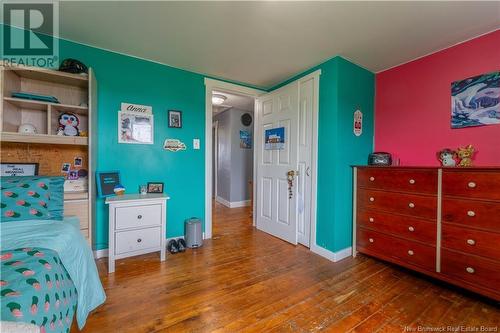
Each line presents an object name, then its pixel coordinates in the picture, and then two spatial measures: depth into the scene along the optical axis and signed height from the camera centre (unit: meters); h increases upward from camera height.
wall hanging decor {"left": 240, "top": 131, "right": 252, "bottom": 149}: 4.89 +0.59
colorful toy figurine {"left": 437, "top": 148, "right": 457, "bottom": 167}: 1.96 +0.08
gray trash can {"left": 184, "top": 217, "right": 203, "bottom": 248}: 2.51 -0.85
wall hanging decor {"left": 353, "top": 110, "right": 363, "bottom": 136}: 2.46 +0.51
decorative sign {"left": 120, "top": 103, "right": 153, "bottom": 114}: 2.35 +0.64
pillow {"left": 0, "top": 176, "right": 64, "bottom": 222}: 1.31 -0.24
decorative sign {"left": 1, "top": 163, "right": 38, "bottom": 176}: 1.79 -0.06
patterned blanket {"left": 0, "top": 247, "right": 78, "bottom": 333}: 0.74 -0.50
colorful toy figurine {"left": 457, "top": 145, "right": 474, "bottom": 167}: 1.85 +0.10
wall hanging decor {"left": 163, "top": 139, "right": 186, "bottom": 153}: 2.59 +0.24
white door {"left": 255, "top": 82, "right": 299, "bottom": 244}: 2.71 -0.02
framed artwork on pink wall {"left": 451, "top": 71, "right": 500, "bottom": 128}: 1.82 +0.60
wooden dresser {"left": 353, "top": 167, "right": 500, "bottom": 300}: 1.53 -0.48
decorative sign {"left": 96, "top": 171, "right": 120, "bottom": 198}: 2.14 -0.20
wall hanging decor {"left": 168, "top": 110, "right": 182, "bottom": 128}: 2.59 +0.57
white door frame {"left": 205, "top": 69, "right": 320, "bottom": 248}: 2.48 +0.30
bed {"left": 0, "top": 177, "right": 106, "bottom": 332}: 0.79 -0.47
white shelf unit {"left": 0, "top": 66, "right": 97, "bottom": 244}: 1.71 +0.49
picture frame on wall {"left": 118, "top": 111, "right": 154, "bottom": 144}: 2.33 +0.41
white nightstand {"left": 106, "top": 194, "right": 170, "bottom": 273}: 1.96 -0.61
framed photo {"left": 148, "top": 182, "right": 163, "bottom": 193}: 2.46 -0.28
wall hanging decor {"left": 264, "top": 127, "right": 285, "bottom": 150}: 2.85 +0.37
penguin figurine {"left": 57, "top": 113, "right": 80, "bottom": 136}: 2.00 +0.38
